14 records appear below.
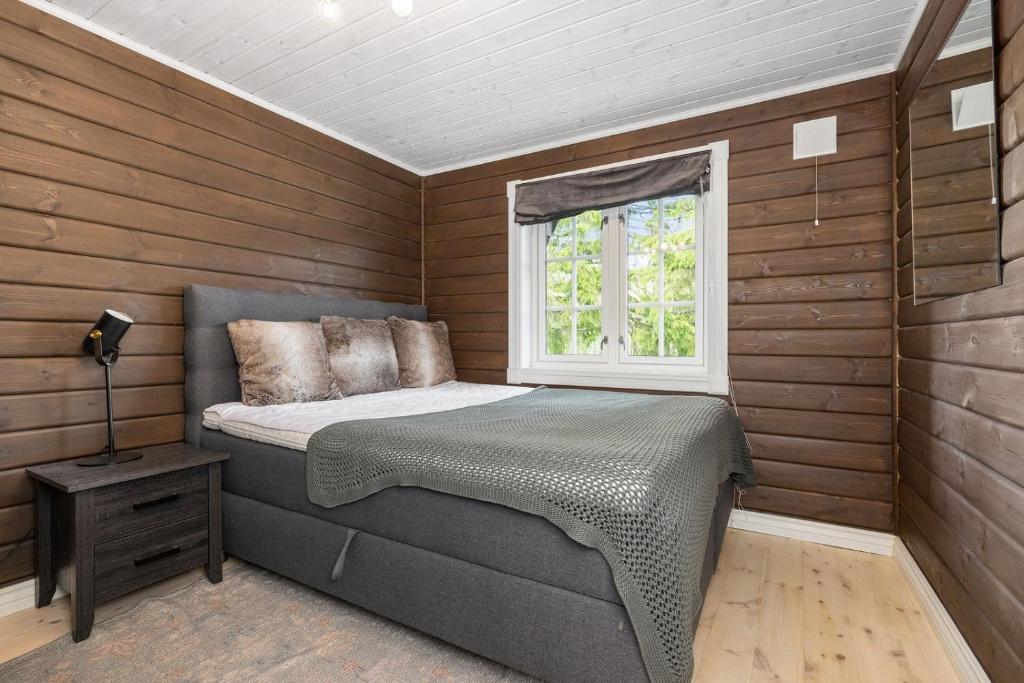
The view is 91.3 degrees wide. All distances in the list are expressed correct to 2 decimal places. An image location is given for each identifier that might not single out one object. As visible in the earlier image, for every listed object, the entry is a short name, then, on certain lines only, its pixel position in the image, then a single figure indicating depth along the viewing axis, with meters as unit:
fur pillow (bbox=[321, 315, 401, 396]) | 2.79
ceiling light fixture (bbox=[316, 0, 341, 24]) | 1.69
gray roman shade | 2.86
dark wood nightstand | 1.68
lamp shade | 1.89
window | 2.87
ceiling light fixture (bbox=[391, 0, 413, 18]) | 1.51
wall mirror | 1.39
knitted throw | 1.15
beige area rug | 1.50
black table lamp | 1.90
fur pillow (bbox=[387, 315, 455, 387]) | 3.24
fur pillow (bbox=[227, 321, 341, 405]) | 2.39
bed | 1.25
